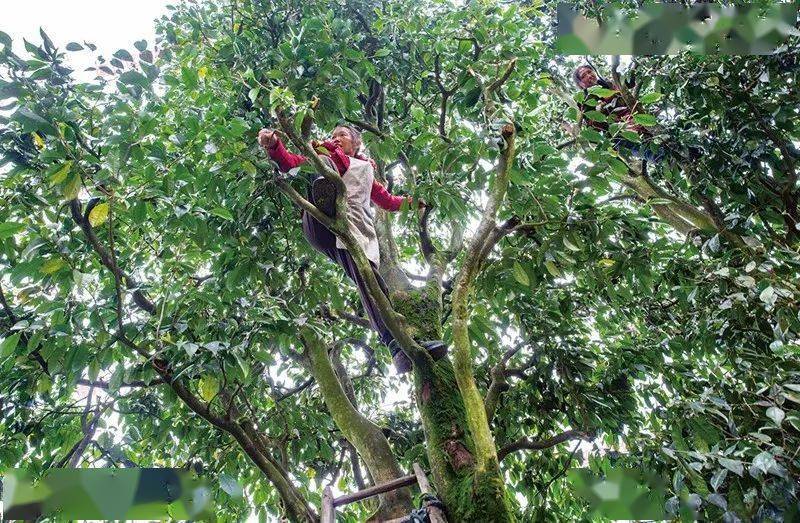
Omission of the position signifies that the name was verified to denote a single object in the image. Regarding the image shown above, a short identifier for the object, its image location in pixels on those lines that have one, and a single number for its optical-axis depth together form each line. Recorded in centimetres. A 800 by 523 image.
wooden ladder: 213
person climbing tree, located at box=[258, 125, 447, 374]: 262
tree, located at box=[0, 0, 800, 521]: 183
